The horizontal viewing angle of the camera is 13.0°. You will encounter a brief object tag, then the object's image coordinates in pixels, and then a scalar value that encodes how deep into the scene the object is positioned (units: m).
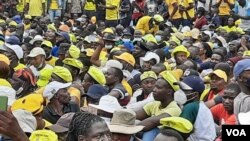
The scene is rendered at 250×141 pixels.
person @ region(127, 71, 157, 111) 12.56
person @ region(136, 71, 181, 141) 9.32
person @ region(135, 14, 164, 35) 25.84
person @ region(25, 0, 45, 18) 30.15
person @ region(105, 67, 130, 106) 12.19
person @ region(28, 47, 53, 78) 15.42
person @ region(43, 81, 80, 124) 10.79
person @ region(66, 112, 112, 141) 5.68
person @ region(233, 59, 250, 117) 9.14
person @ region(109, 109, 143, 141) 8.48
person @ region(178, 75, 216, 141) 9.17
